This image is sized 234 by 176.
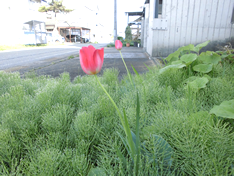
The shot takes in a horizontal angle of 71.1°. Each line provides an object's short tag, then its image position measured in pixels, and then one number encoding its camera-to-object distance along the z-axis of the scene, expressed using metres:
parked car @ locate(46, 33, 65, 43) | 22.95
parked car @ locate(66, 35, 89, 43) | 30.58
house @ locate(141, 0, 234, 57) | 3.74
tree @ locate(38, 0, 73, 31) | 24.53
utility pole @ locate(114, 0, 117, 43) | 15.48
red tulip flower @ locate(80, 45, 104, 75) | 0.58
